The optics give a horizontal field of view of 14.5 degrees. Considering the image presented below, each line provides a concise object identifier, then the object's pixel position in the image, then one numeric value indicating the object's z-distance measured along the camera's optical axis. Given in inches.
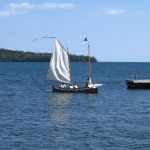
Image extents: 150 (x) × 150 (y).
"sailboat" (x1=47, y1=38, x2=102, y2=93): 3589.8
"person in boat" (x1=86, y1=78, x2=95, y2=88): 3572.8
